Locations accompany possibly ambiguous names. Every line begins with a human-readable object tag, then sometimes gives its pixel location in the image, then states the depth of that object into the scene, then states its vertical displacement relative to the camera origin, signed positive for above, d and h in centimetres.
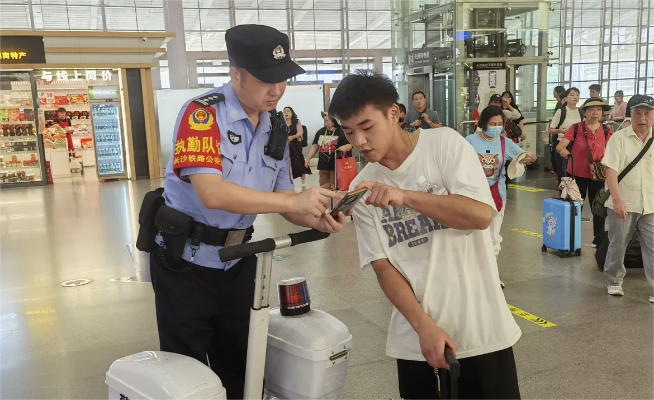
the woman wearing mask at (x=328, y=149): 822 -60
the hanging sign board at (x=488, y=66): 1252 +71
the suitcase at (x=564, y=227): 568 -125
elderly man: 436 -64
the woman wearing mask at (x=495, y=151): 480 -43
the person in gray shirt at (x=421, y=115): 919 -20
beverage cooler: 1439 -59
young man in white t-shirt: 163 -42
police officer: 172 -27
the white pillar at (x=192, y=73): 1839 +118
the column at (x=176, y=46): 1728 +194
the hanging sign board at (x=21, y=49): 1256 +145
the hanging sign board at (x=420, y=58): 1356 +104
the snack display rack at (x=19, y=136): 1343 -40
